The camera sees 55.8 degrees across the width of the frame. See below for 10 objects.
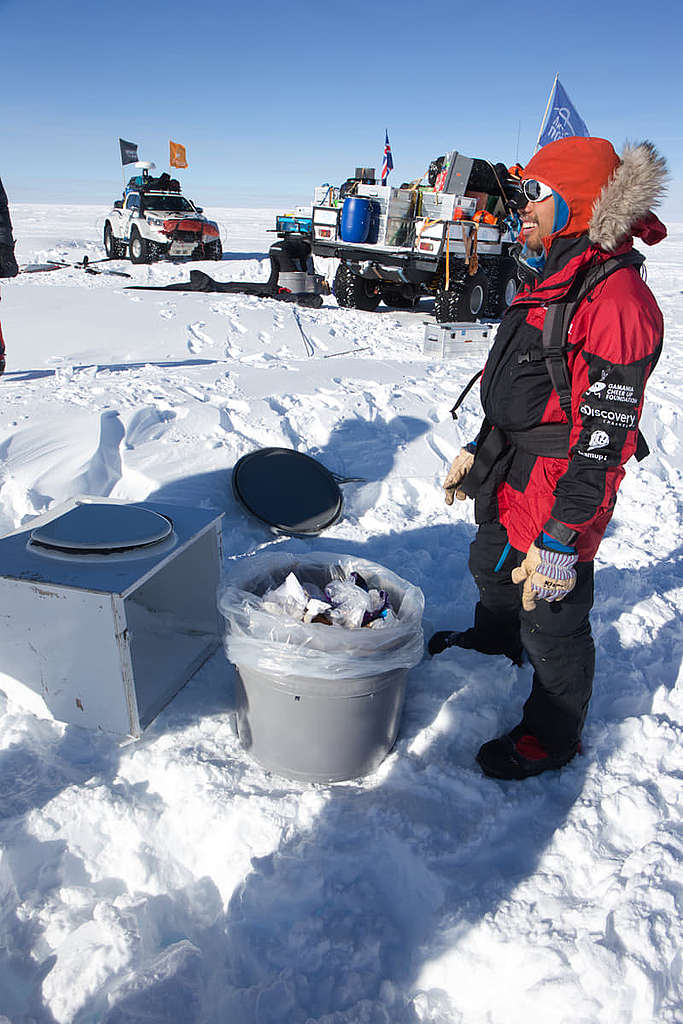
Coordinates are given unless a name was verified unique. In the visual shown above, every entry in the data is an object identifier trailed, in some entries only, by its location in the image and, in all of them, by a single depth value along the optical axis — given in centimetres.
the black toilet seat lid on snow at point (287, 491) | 346
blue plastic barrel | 954
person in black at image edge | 394
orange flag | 1858
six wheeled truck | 914
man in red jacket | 152
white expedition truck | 1492
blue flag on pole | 641
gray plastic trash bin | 172
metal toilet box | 186
